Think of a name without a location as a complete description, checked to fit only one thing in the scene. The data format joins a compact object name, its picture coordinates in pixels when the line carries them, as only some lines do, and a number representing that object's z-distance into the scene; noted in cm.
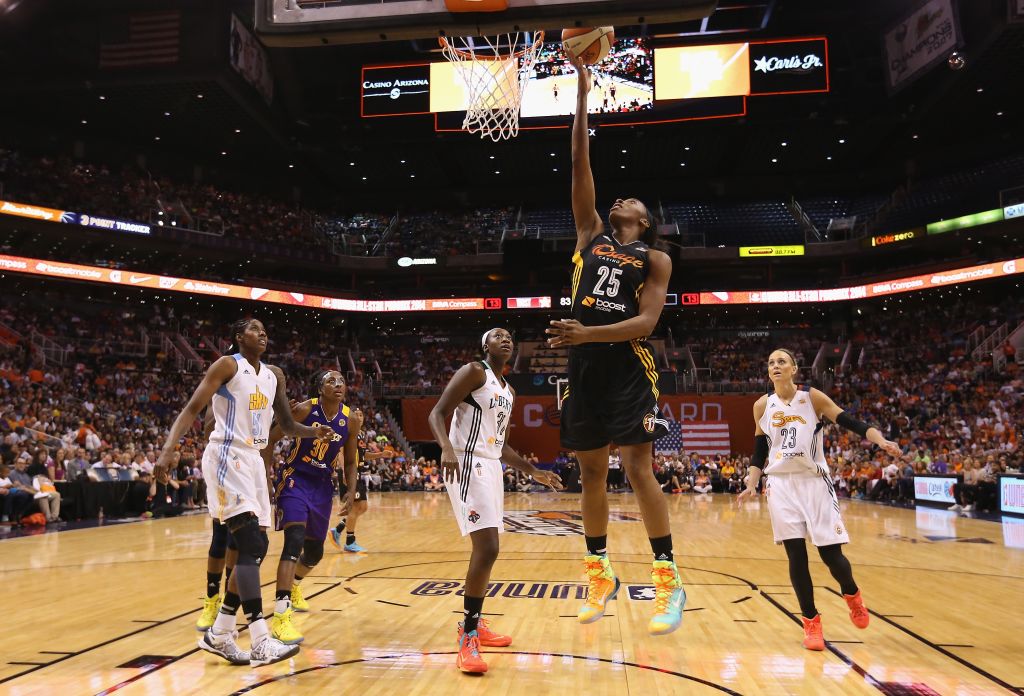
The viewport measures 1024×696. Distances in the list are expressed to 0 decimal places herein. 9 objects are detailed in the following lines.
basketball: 471
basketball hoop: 621
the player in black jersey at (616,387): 422
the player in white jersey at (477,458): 478
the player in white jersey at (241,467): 486
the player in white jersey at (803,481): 538
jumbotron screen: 2691
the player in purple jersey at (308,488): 559
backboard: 484
